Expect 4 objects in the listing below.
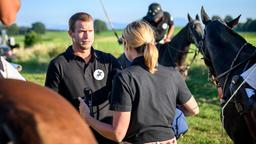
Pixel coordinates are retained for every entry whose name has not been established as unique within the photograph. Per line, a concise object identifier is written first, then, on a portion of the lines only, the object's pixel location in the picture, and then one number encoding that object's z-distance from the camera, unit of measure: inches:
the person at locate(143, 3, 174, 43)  651.4
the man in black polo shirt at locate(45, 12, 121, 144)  218.7
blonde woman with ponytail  172.4
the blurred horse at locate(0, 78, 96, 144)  55.5
